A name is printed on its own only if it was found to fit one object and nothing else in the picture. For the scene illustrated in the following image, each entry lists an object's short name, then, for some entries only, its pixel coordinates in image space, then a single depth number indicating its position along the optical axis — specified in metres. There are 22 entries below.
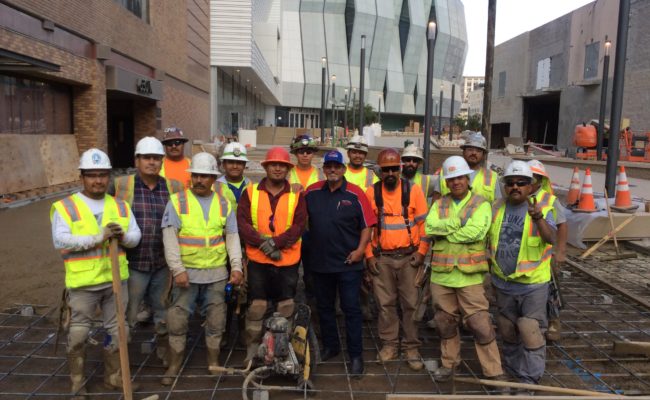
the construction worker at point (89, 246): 3.55
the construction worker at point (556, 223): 4.05
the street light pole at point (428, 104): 11.70
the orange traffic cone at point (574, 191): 10.04
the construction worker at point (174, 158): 5.12
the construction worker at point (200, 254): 3.94
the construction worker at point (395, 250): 4.42
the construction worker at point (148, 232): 4.10
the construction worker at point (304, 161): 5.19
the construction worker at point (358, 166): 5.28
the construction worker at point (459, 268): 3.92
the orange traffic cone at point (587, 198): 9.12
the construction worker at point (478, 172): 5.13
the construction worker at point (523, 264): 3.76
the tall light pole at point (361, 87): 18.38
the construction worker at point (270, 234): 4.12
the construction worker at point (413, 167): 5.02
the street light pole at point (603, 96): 17.97
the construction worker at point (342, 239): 4.16
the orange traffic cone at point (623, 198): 9.25
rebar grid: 3.95
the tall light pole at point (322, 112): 24.72
